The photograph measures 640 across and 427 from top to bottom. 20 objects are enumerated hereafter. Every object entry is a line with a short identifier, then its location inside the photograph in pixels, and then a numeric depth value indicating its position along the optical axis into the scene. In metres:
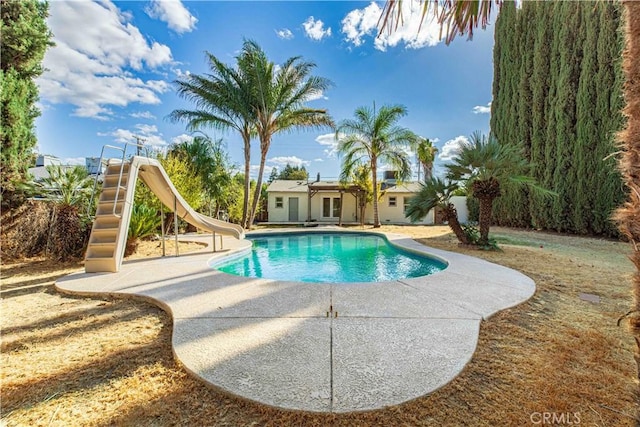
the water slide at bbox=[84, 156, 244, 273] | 5.67
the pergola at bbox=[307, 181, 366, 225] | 18.97
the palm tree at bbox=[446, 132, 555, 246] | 7.91
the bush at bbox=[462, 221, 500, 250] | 8.48
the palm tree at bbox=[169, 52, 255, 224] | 14.23
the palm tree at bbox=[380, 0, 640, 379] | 1.21
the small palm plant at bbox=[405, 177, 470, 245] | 8.92
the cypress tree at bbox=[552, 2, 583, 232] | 12.91
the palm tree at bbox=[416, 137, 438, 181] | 21.61
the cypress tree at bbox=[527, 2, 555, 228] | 14.30
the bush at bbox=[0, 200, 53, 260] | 6.92
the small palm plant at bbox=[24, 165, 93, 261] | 6.67
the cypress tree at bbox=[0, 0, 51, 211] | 6.53
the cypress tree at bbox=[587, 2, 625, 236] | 11.37
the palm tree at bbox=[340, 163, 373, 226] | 17.72
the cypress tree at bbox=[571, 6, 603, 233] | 12.14
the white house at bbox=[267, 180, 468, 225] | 22.20
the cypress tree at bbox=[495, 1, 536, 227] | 15.41
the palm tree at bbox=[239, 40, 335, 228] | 14.09
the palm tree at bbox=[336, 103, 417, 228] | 15.66
